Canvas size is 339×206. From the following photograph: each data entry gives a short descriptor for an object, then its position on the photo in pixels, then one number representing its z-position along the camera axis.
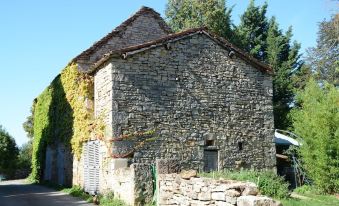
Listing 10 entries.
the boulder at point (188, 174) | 10.15
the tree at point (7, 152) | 31.30
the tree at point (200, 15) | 31.77
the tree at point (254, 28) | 32.47
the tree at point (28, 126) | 43.97
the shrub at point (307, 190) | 17.32
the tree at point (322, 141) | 16.83
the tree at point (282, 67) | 30.36
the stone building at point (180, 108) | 14.02
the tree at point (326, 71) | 31.67
